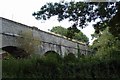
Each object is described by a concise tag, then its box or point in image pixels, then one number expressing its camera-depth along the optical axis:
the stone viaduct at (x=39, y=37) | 9.15
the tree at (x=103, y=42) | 11.23
